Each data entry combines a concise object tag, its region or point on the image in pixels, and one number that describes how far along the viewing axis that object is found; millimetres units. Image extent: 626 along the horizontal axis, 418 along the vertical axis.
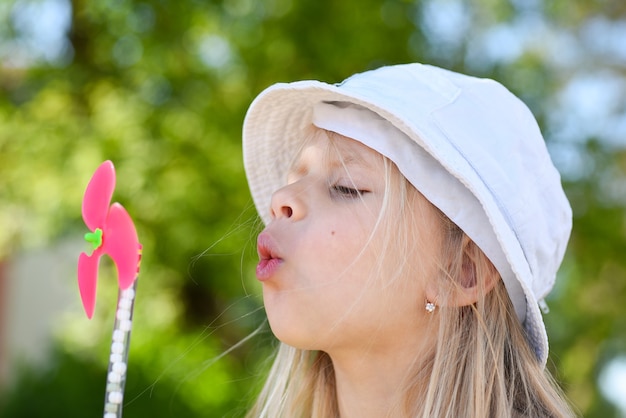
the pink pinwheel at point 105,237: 609
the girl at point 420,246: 622
